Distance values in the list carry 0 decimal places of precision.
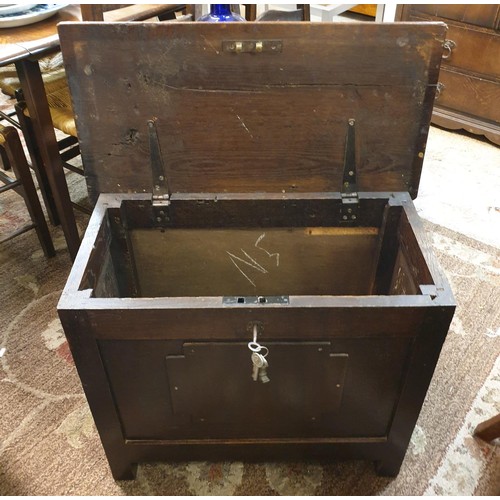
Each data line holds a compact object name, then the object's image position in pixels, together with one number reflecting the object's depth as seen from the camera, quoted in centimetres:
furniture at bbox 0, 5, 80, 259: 131
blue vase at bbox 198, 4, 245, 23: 134
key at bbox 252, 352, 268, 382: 87
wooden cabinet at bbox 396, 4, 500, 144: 214
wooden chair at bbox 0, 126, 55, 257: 151
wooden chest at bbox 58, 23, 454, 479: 88
